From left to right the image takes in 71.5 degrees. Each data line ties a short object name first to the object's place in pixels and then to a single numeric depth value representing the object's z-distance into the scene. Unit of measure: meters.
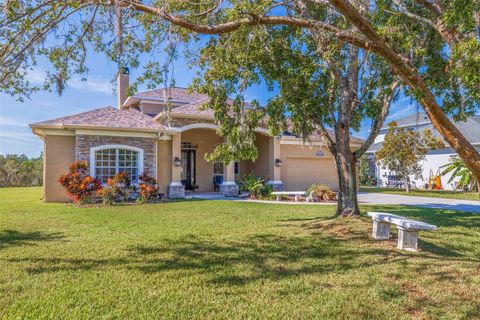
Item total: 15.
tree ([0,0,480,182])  5.15
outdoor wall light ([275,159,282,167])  19.62
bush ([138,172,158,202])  15.23
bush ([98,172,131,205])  14.32
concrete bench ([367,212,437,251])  6.55
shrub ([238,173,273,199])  17.73
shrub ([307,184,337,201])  17.11
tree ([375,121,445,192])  22.28
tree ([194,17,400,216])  8.95
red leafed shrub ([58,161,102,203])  14.05
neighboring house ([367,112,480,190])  26.55
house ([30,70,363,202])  15.28
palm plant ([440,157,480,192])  23.05
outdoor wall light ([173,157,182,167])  17.16
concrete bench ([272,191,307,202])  16.28
